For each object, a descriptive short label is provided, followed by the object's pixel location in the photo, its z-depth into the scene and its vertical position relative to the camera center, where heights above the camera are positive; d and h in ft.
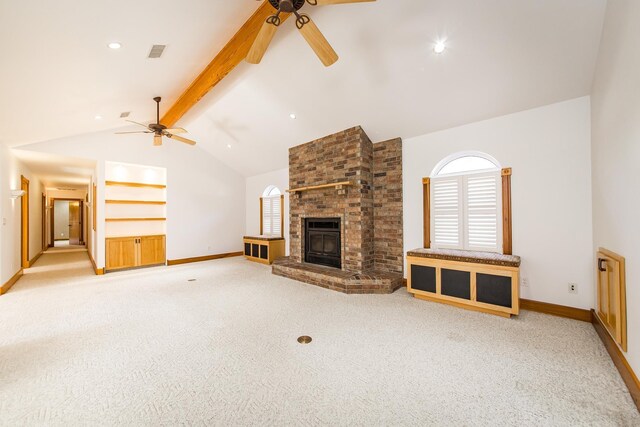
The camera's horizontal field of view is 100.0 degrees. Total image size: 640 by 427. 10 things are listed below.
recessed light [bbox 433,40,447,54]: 9.75 +6.19
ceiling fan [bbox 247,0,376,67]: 7.04 +5.18
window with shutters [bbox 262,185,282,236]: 25.13 +0.47
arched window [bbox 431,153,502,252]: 12.72 +0.53
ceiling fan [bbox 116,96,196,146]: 15.19 +5.08
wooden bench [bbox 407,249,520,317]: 10.76 -2.87
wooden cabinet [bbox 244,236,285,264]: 23.15 -2.88
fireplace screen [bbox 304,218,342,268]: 17.44 -1.81
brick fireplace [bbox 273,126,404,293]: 15.66 +0.22
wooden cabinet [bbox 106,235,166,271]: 20.31 -2.72
